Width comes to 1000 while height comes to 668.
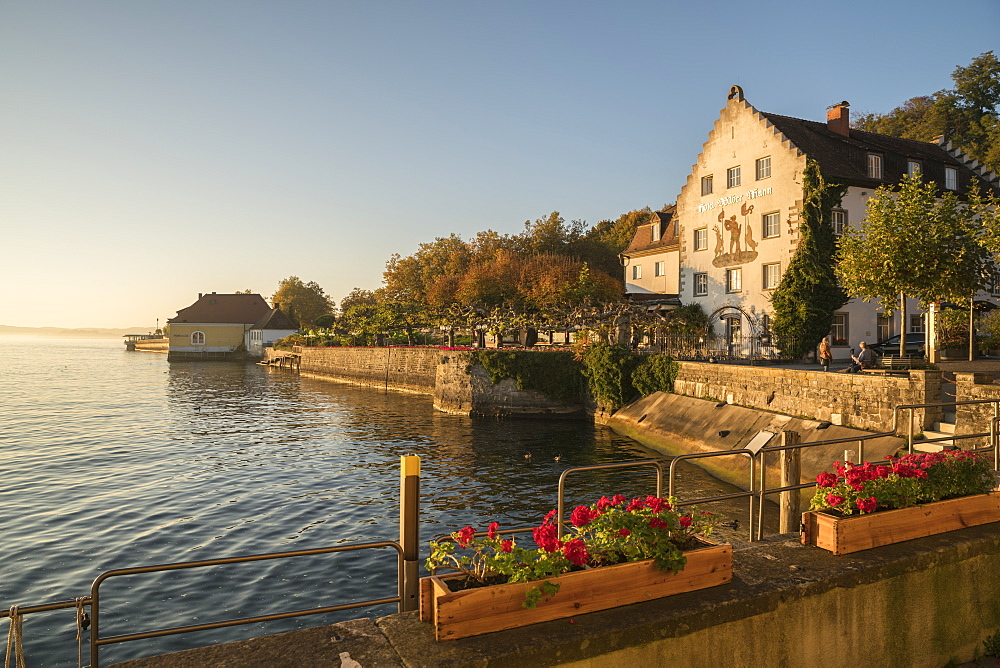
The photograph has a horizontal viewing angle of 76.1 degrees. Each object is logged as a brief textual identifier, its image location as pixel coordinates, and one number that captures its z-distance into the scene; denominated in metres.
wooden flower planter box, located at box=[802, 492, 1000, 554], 5.65
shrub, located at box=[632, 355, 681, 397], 29.87
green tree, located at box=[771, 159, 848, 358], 33.34
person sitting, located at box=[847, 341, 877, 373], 24.63
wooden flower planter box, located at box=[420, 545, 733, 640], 4.11
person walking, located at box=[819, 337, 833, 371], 25.58
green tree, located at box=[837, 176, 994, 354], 22.44
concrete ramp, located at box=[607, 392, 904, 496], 17.44
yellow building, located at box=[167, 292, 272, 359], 115.81
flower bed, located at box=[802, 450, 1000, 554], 5.75
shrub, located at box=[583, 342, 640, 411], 32.84
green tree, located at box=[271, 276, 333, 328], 131.34
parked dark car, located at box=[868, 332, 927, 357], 29.06
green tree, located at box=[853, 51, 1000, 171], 61.88
